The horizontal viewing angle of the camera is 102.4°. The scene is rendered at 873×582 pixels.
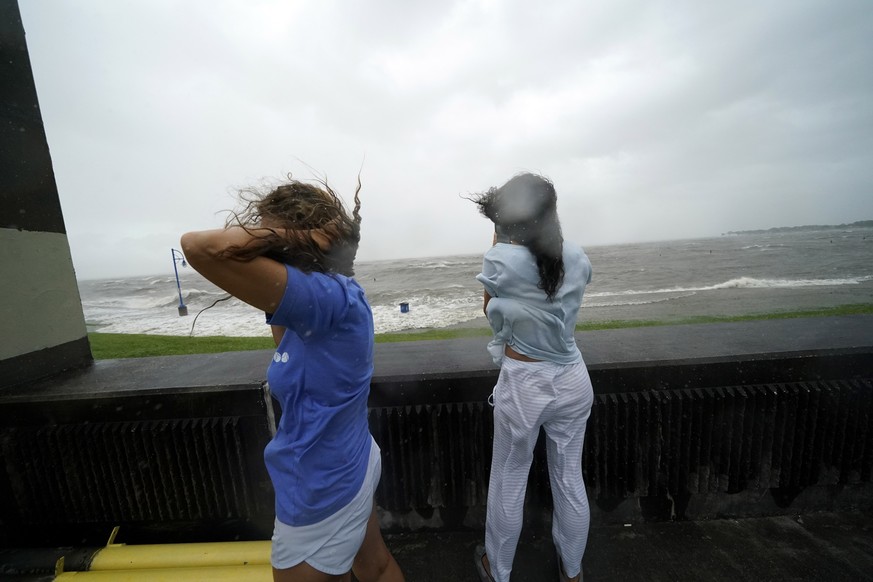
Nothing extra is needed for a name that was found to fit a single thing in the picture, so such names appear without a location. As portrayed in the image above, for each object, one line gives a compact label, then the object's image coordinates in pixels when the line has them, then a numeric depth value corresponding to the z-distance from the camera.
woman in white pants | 1.57
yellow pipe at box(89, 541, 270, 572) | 1.98
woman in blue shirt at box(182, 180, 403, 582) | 1.09
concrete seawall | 2.10
